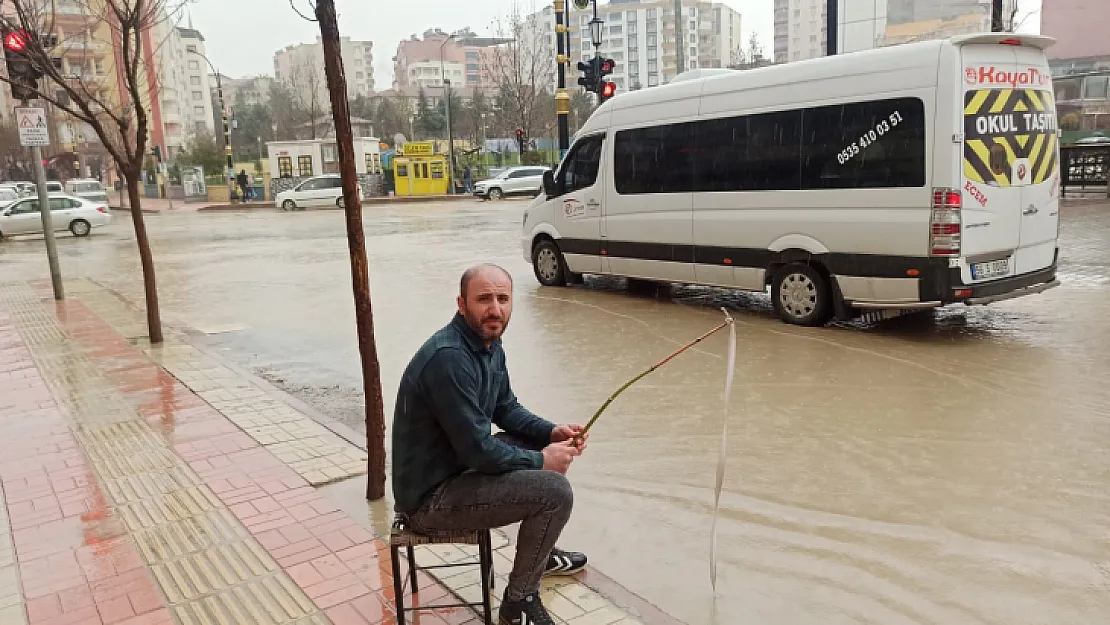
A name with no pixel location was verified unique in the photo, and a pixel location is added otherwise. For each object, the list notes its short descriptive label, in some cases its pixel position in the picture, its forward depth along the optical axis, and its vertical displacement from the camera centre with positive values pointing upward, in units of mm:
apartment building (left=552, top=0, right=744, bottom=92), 116438 +16578
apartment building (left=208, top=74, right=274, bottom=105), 123262 +13094
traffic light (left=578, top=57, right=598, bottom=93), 17406 +1711
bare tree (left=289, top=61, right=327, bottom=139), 67894 +7703
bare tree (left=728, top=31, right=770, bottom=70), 67381 +8469
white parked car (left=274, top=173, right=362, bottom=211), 37850 -1048
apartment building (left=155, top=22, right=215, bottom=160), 84338 +9695
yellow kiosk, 44875 -304
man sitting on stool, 2908 -1026
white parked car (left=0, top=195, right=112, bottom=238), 26531 -1056
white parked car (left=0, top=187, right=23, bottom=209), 35272 -392
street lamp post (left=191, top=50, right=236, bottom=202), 44844 +248
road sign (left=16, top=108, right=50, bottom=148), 11938 +780
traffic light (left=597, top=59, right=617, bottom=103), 17316 +1617
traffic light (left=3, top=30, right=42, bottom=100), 8781 +1220
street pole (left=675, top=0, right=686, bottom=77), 24498 +3699
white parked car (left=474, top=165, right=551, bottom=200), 39062 -996
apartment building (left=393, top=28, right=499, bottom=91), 142125 +17904
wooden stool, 3070 -1351
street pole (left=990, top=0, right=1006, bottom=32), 17938 +2638
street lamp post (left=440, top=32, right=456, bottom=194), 44531 -119
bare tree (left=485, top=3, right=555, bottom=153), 53406 +5505
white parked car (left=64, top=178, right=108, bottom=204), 41312 -314
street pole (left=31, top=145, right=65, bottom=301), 12456 -666
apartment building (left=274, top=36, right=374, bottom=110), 139375 +18735
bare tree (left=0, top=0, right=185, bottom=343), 8023 +1020
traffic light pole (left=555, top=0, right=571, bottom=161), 16891 +1883
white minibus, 7535 -312
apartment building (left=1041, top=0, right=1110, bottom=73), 43469 +5359
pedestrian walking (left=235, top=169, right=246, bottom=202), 45875 -420
